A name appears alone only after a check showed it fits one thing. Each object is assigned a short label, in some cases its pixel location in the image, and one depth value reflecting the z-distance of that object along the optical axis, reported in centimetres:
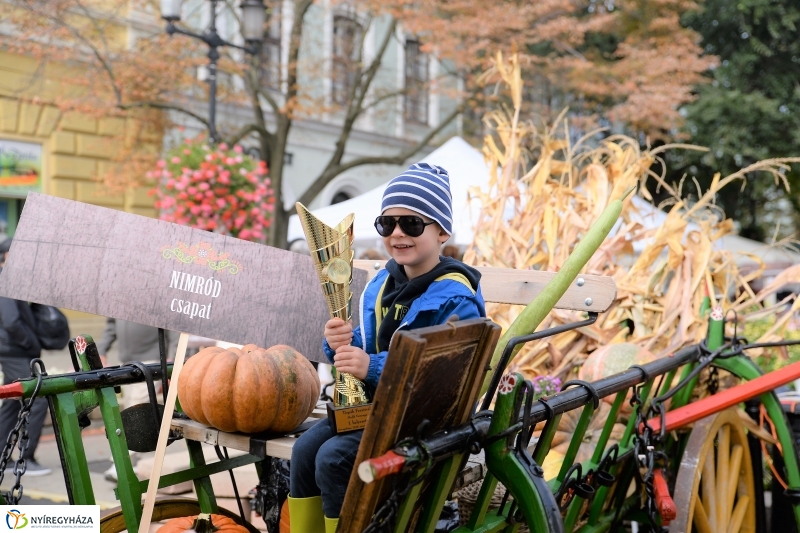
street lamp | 1021
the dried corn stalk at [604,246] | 412
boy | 204
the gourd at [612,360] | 365
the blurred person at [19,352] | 580
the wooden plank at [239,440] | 246
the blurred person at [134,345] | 677
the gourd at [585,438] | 328
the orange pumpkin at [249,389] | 252
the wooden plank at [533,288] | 277
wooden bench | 160
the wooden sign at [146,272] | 234
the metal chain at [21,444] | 204
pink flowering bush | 841
